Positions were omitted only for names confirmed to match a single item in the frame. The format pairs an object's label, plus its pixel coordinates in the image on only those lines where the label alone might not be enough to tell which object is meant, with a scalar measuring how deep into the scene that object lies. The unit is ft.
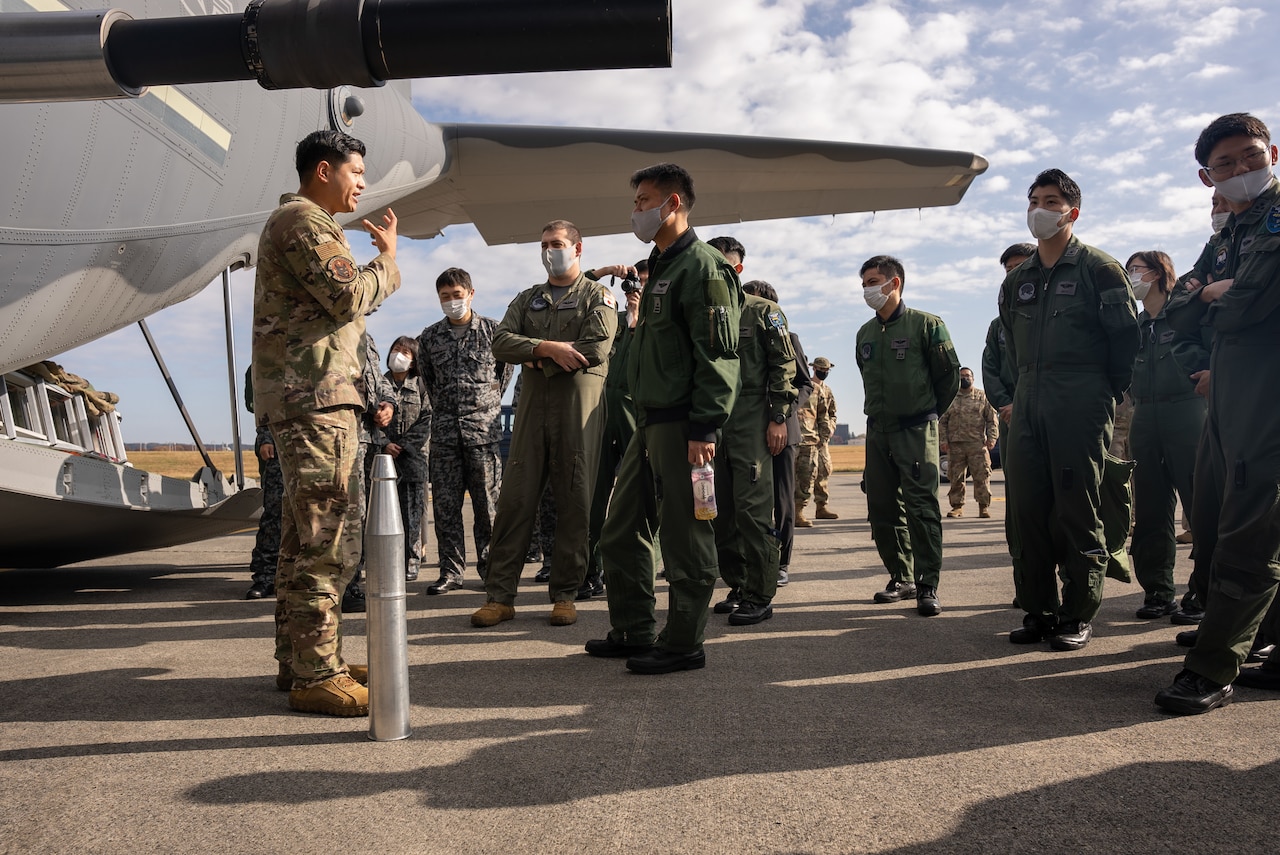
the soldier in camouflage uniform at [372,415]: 17.57
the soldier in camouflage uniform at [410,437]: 21.25
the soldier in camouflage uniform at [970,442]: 38.42
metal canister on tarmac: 8.55
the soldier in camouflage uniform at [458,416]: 19.29
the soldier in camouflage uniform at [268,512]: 19.25
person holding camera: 19.03
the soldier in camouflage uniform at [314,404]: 9.92
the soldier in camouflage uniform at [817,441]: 36.78
